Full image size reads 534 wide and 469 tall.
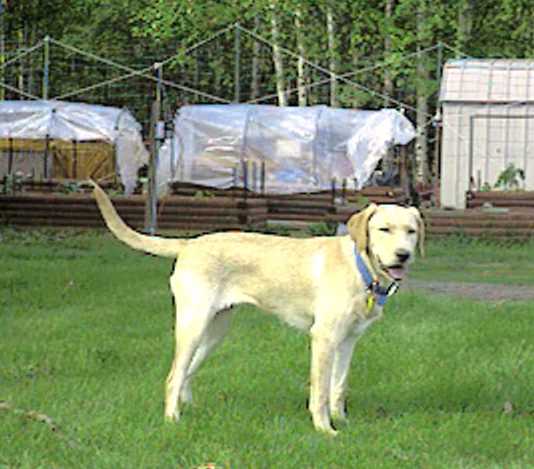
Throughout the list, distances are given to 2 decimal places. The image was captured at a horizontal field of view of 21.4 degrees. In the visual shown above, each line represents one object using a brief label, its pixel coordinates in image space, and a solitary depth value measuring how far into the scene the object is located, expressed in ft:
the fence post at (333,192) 93.60
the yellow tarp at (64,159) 141.69
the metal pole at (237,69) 113.40
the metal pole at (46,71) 109.22
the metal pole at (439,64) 115.29
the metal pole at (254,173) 100.22
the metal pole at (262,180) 97.95
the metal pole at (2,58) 131.44
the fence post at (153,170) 76.07
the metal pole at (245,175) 95.01
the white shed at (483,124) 103.50
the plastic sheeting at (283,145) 99.09
